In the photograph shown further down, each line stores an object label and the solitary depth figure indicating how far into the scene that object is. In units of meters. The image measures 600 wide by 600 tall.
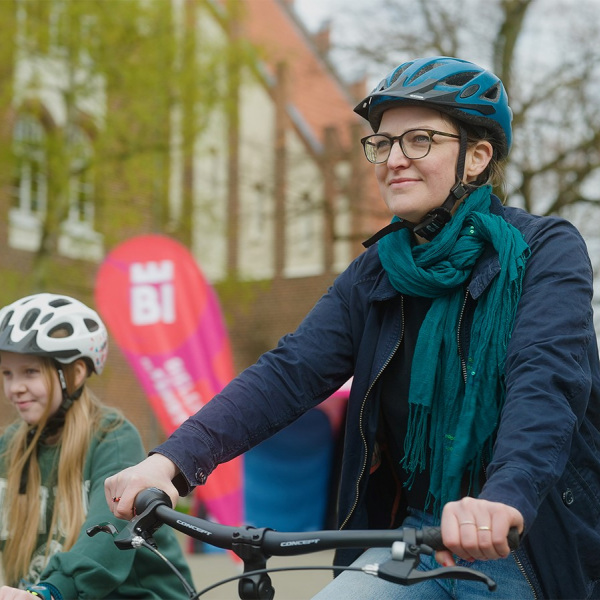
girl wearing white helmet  3.62
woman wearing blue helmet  2.59
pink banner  9.30
